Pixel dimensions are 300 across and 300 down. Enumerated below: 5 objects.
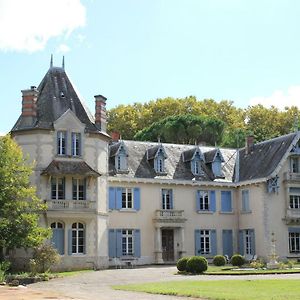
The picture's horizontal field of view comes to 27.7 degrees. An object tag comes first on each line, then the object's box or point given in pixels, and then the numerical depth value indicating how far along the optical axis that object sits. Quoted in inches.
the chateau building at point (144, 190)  1424.7
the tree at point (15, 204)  1218.0
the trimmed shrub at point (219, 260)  1473.9
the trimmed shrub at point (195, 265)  1213.1
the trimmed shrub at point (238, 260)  1456.7
